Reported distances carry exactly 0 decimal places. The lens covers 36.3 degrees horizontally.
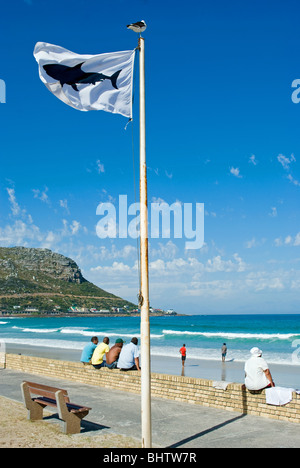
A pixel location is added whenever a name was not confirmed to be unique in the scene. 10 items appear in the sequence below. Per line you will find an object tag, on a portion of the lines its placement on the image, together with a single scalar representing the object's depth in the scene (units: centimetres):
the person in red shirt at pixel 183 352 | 2129
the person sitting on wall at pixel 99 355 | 1289
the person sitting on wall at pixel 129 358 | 1162
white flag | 701
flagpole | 598
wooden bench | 732
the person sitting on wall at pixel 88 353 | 1350
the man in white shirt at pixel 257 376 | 860
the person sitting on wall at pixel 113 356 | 1245
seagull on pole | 674
